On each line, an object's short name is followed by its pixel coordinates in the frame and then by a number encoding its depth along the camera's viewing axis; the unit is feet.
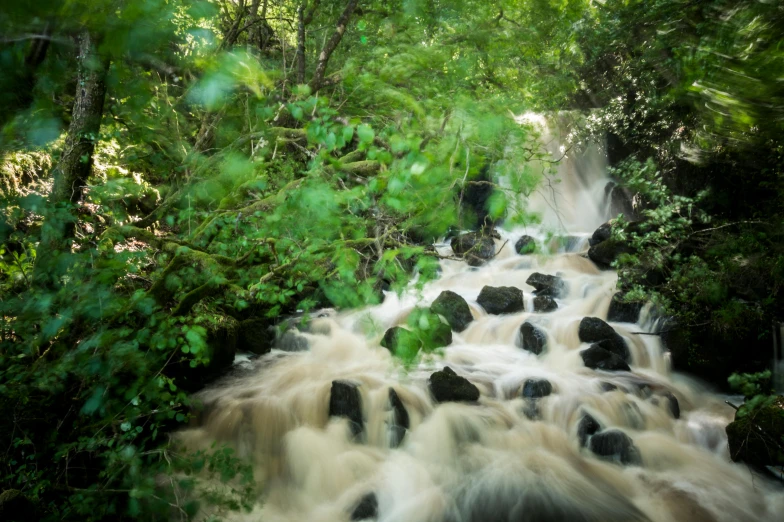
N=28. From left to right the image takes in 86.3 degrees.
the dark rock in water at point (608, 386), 19.99
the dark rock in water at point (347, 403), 18.10
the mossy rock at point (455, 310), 26.76
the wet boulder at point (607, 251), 31.27
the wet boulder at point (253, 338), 23.52
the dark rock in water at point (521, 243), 36.23
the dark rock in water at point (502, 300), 28.63
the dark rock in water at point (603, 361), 22.11
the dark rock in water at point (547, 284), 30.63
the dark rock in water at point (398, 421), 17.58
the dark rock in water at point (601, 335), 23.41
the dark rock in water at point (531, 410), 18.88
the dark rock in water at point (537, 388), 19.76
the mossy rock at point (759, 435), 14.80
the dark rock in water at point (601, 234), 33.70
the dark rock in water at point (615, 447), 16.66
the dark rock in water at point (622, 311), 26.05
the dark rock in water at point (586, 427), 17.61
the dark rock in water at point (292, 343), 24.77
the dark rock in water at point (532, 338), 24.53
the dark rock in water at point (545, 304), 28.45
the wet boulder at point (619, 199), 39.40
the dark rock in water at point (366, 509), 14.14
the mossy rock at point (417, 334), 7.29
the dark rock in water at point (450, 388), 19.25
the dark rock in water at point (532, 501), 14.15
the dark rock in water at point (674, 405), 19.17
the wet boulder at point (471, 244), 35.14
